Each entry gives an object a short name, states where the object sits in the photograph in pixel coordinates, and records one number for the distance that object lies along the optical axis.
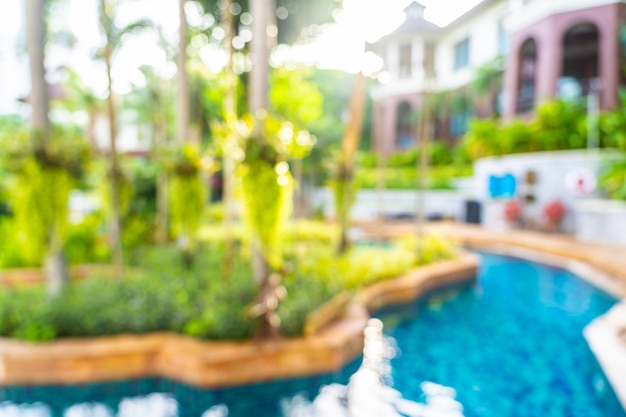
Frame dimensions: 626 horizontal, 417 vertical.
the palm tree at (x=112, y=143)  6.68
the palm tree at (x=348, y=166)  9.96
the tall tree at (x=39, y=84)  6.10
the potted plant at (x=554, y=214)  14.88
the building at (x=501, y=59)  18.14
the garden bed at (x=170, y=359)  5.07
